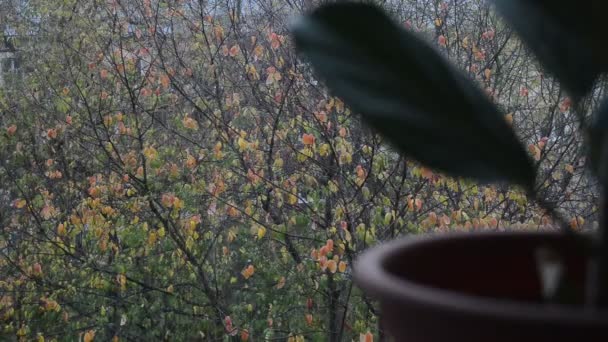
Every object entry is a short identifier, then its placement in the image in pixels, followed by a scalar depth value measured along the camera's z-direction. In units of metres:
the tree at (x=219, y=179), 2.78
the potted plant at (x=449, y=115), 0.55
